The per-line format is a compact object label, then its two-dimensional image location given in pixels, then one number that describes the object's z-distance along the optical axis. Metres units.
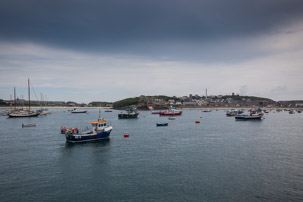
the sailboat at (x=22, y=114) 170.00
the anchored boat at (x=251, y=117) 144.41
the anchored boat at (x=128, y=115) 168.62
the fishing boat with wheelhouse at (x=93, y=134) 64.25
